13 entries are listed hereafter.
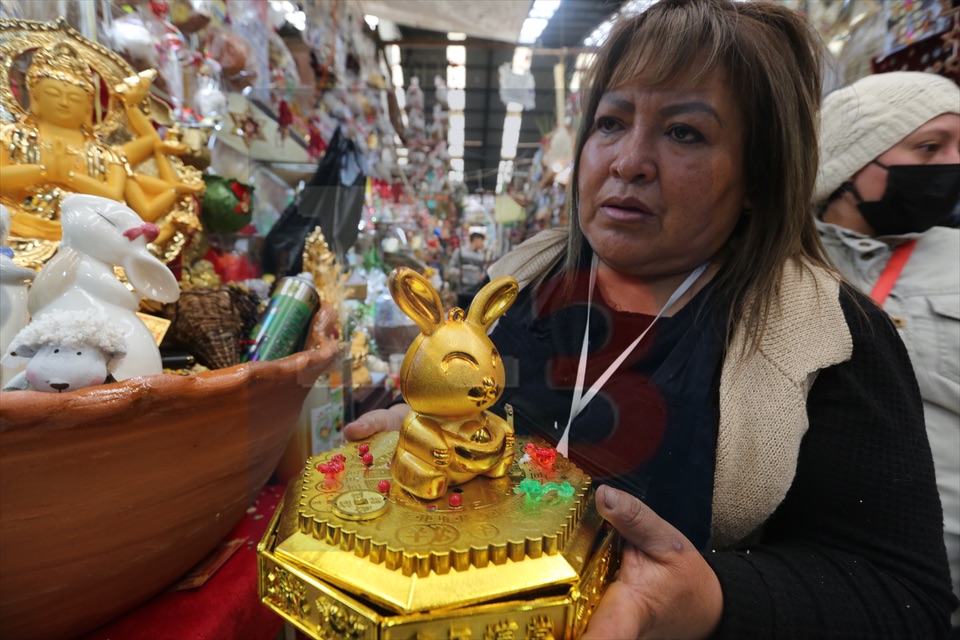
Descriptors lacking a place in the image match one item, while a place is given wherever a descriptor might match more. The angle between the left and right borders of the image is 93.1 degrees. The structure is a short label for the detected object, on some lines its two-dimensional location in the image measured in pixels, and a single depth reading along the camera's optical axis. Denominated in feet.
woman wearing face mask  2.74
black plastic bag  3.68
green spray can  2.45
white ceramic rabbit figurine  1.75
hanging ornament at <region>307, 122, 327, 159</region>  4.89
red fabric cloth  1.72
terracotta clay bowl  1.26
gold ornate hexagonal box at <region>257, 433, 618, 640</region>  1.23
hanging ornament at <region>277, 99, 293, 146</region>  4.43
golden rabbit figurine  1.49
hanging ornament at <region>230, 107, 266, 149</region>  3.95
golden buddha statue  2.33
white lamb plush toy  1.44
